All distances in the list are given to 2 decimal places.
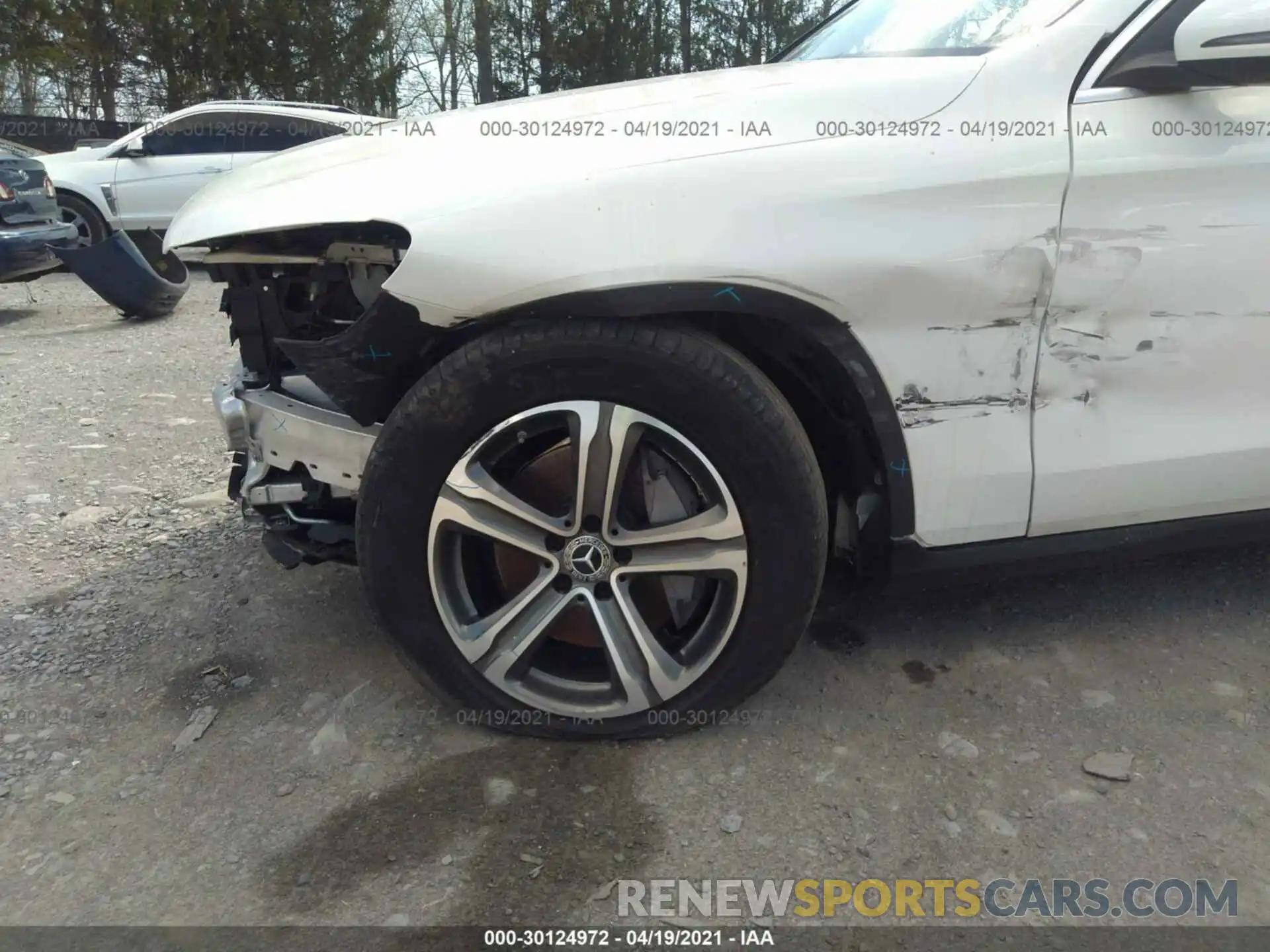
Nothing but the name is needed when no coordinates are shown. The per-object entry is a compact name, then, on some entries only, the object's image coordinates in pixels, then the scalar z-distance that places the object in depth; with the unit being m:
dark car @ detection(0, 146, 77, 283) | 6.85
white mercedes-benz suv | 1.86
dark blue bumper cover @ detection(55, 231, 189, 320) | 6.89
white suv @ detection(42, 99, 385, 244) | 9.41
